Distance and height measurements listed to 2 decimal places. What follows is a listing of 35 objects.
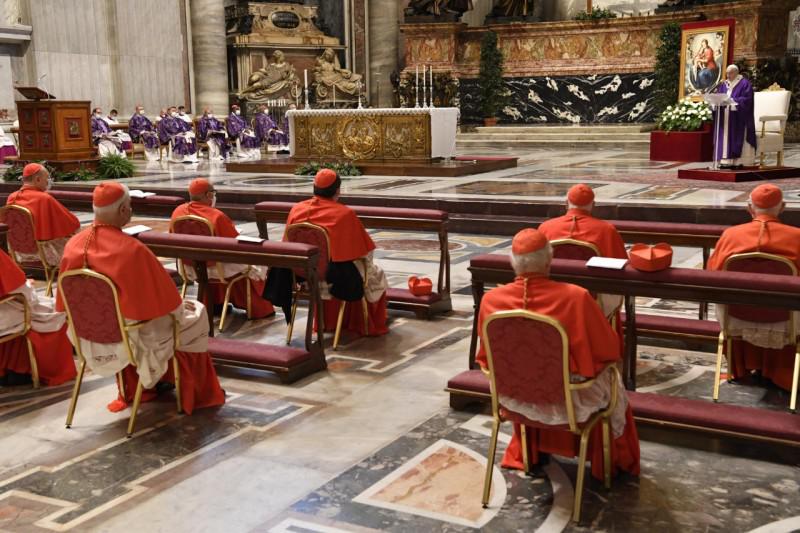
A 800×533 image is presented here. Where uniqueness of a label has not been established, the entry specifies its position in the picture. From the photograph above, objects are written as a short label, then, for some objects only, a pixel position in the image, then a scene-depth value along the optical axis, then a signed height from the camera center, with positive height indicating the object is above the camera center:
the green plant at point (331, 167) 15.43 -0.92
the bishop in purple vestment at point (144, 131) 21.47 -0.31
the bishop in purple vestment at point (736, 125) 12.84 -0.20
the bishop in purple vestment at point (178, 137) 20.47 -0.43
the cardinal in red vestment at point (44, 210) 7.30 -0.75
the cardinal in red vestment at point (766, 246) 4.56 -0.71
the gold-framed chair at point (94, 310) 4.30 -0.95
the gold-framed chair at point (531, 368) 3.33 -0.99
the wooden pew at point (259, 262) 5.27 -0.89
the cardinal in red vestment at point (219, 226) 6.63 -0.82
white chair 13.53 -0.11
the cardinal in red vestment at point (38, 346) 5.16 -1.36
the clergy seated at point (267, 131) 22.38 -0.35
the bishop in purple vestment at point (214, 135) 21.39 -0.43
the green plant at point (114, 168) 16.66 -0.93
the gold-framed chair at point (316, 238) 5.98 -0.83
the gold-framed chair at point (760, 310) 4.45 -1.04
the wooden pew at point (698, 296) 3.86 -0.84
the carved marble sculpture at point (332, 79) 25.23 +1.07
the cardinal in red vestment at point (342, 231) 6.00 -0.79
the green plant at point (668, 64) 20.83 +1.14
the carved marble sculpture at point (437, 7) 24.02 +2.97
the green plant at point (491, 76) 23.69 +1.03
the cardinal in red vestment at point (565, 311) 3.34 -0.76
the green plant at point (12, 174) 15.71 -0.96
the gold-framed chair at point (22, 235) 7.33 -0.97
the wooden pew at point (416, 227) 6.81 -0.89
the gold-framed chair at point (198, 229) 6.56 -0.83
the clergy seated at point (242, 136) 21.50 -0.46
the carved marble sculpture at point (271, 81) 24.45 +1.01
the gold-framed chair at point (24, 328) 5.11 -1.23
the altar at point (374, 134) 15.40 -0.33
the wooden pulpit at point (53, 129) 16.45 -0.17
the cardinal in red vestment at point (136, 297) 4.31 -0.89
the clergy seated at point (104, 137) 20.30 -0.42
